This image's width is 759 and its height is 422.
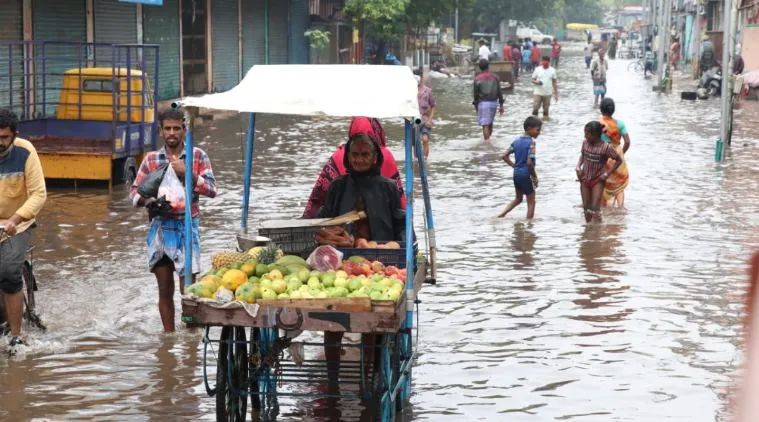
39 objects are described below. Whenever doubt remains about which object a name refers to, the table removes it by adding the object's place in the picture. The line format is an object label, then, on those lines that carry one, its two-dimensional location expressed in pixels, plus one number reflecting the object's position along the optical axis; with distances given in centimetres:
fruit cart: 514
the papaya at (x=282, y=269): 557
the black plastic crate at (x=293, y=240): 625
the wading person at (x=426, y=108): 1898
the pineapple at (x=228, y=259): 579
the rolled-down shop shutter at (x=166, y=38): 2705
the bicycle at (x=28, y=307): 776
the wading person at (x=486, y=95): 2144
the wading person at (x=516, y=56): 5006
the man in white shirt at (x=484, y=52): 4991
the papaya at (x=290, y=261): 570
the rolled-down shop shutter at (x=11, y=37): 1933
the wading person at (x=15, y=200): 709
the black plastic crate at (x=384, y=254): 598
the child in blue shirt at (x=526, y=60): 5597
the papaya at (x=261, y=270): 561
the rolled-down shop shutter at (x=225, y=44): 3231
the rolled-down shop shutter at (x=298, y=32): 3981
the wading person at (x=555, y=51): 5400
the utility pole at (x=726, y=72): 1866
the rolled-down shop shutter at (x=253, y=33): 3491
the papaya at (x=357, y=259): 575
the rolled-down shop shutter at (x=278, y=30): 3778
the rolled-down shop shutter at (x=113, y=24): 2336
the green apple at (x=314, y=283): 534
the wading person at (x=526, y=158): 1252
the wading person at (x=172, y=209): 726
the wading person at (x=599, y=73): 3083
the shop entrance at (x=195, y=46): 3039
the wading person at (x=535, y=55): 5584
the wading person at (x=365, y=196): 627
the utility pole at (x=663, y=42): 3951
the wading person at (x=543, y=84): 2631
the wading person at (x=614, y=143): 1342
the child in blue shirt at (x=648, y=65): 5186
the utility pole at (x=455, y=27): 6674
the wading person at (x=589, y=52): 5328
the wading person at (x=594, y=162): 1215
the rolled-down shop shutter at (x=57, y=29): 2073
